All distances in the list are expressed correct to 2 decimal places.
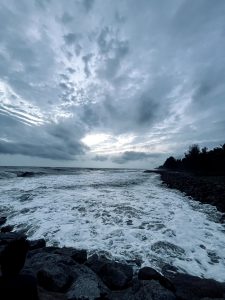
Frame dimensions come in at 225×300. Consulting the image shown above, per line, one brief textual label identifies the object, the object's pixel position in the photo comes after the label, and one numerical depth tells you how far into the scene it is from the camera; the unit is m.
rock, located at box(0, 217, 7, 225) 9.18
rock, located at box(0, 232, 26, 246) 6.56
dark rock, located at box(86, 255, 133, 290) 4.49
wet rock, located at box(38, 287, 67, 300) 3.91
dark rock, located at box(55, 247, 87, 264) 5.57
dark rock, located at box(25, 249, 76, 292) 4.27
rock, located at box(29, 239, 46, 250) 6.40
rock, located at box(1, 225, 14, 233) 8.16
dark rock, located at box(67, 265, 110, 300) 3.92
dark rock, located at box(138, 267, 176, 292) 4.37
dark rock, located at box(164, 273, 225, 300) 4.23
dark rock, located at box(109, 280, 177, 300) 3.86
